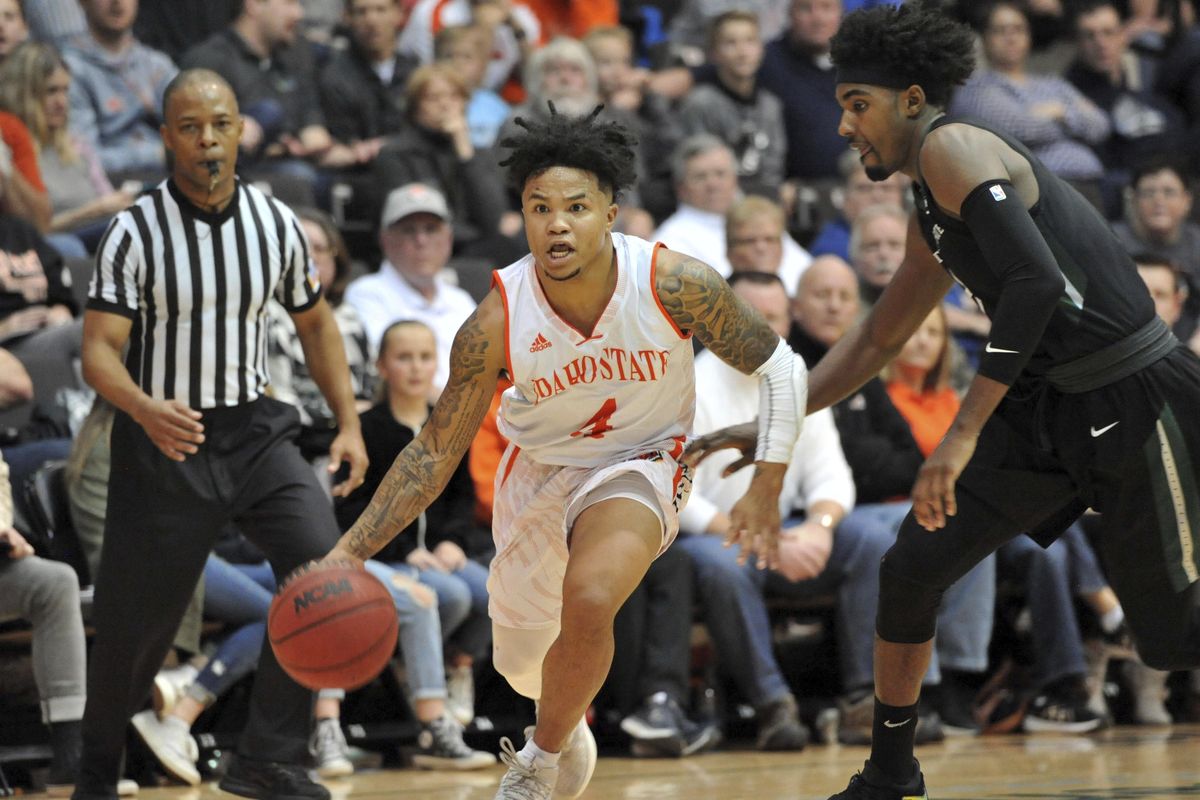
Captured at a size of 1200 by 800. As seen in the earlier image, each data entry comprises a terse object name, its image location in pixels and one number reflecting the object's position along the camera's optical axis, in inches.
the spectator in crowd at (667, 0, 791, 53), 916.6
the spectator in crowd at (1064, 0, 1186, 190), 904.9
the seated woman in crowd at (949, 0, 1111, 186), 833.5
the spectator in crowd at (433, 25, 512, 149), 779.4
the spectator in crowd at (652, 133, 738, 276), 723.4
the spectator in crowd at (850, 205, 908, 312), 667.4
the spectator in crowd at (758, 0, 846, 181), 840.9
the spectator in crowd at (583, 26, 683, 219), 785.6
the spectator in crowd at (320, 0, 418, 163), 749.9
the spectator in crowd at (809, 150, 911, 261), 743.1
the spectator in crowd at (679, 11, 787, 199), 808.3
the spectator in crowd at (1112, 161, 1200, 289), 773.3
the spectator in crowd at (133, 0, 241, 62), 780.6
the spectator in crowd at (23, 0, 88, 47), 728.3
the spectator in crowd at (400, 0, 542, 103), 832.3
